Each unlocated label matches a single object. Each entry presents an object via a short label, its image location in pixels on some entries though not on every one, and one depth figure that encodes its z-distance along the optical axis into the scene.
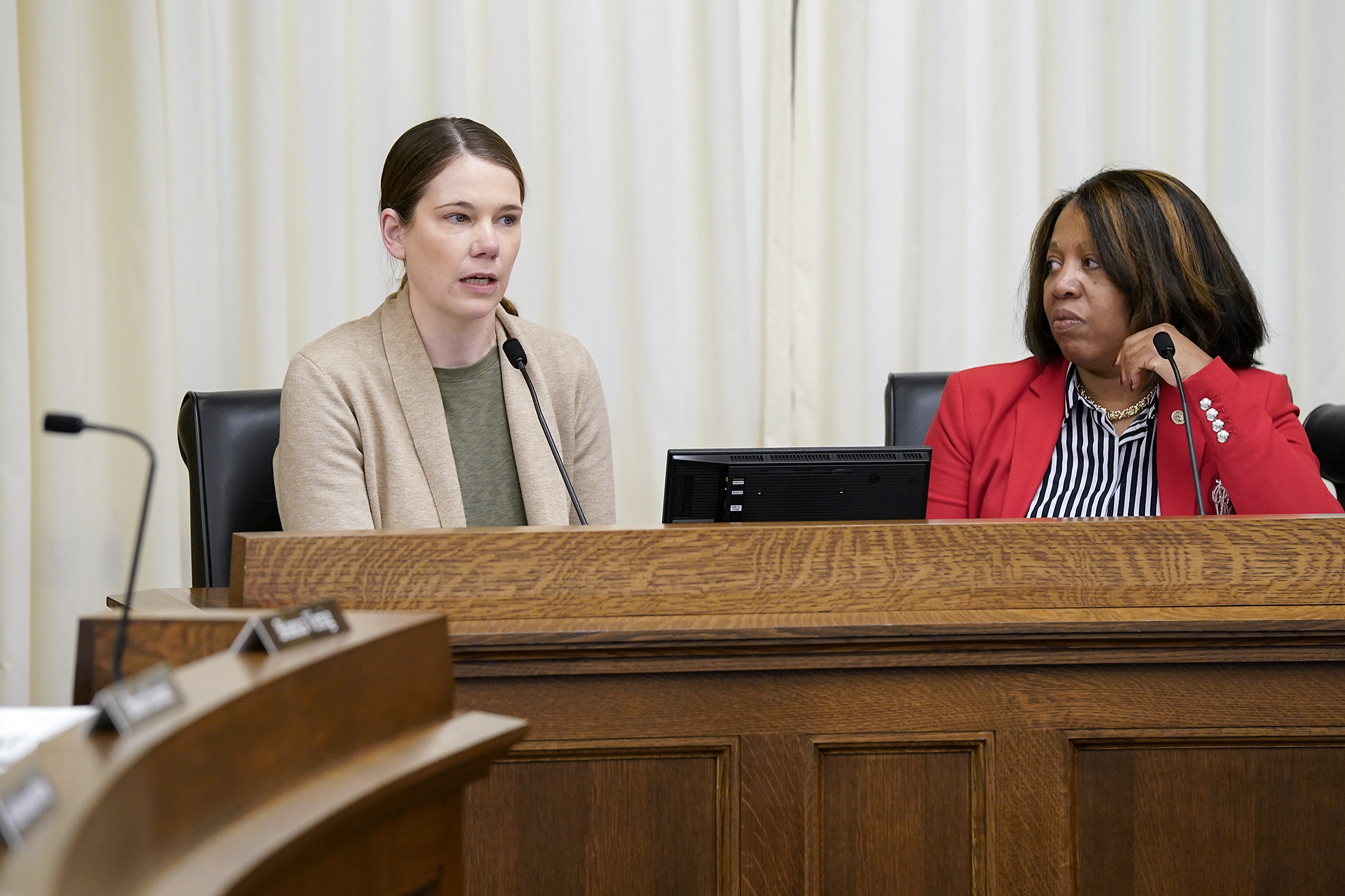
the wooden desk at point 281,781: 2.94
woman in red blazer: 6.26
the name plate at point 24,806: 2.85
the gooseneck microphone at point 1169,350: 6.16
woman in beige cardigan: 6.18
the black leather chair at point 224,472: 6.25
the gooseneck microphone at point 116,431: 4.33
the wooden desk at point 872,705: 5.77
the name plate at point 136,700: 3.25
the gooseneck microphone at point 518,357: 6.21
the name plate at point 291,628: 3.93
